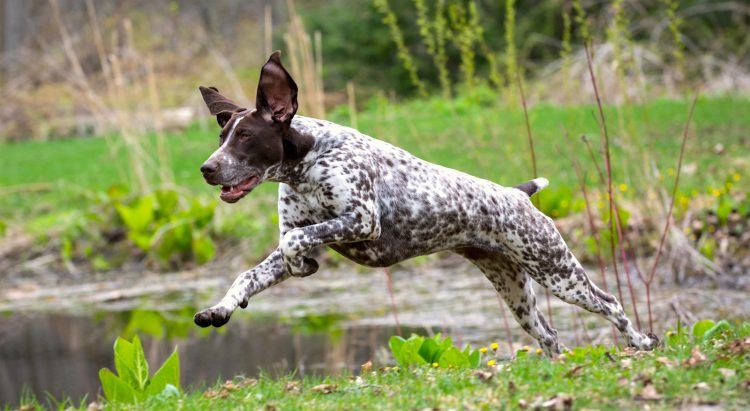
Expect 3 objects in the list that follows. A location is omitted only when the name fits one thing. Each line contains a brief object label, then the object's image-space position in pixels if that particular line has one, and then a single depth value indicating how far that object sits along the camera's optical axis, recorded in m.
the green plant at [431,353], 12.81
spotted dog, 10.80
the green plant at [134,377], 12.28
